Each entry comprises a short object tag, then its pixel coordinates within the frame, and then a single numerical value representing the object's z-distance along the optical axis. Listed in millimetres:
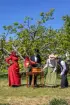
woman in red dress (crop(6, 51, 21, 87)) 8135
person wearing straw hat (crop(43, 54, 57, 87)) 8039
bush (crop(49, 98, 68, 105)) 4617
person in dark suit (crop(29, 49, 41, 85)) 7958
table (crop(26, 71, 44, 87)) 7906
